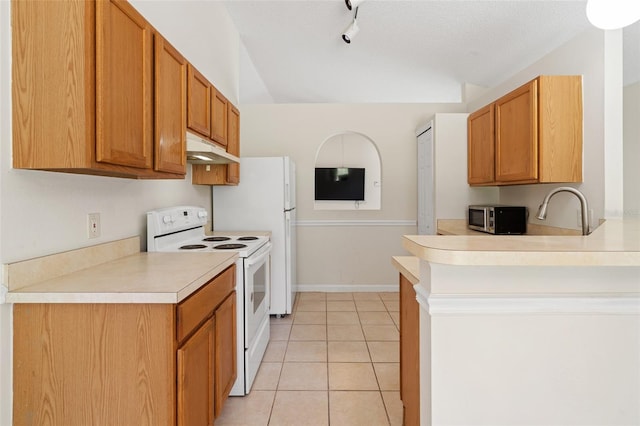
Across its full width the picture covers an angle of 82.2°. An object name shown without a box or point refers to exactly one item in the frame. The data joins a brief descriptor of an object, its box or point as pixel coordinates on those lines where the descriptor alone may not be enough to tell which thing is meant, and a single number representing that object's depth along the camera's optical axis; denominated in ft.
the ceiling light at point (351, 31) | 10.07
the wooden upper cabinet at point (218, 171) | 10.19
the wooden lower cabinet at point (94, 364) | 4.09
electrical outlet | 5.59
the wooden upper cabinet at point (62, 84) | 4.03
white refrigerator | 11.64
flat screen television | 21.04
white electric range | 7.28
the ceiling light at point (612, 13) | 5.59
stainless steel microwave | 10.33
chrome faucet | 4.45
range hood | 6.98
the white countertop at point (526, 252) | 3.22
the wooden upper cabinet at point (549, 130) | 8.43
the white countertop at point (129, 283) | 4.07
